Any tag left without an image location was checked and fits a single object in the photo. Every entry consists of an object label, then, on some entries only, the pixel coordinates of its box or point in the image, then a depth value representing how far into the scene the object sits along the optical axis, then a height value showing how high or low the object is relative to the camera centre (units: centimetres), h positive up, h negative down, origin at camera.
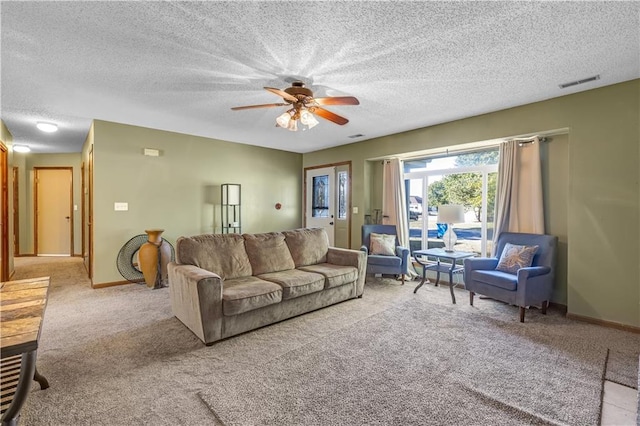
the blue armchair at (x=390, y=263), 472 -79
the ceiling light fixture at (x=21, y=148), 628 +138
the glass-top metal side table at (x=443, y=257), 404 -72
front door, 648 +31
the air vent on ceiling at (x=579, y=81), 297 +132
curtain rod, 388 +94
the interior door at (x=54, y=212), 729 +3
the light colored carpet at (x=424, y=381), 178 -118
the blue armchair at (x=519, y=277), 321 -72
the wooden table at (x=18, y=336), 132 -55
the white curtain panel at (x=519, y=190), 384 +29
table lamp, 411 -3
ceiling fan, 274 +103
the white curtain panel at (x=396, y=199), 545 +25
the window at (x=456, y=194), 453 +30
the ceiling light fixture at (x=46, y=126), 449 +131
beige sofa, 271 -71
